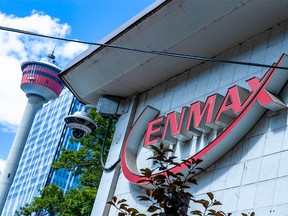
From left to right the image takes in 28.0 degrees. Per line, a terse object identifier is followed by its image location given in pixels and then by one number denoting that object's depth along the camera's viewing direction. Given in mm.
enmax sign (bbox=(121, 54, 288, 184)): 6508
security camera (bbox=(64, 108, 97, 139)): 9703
